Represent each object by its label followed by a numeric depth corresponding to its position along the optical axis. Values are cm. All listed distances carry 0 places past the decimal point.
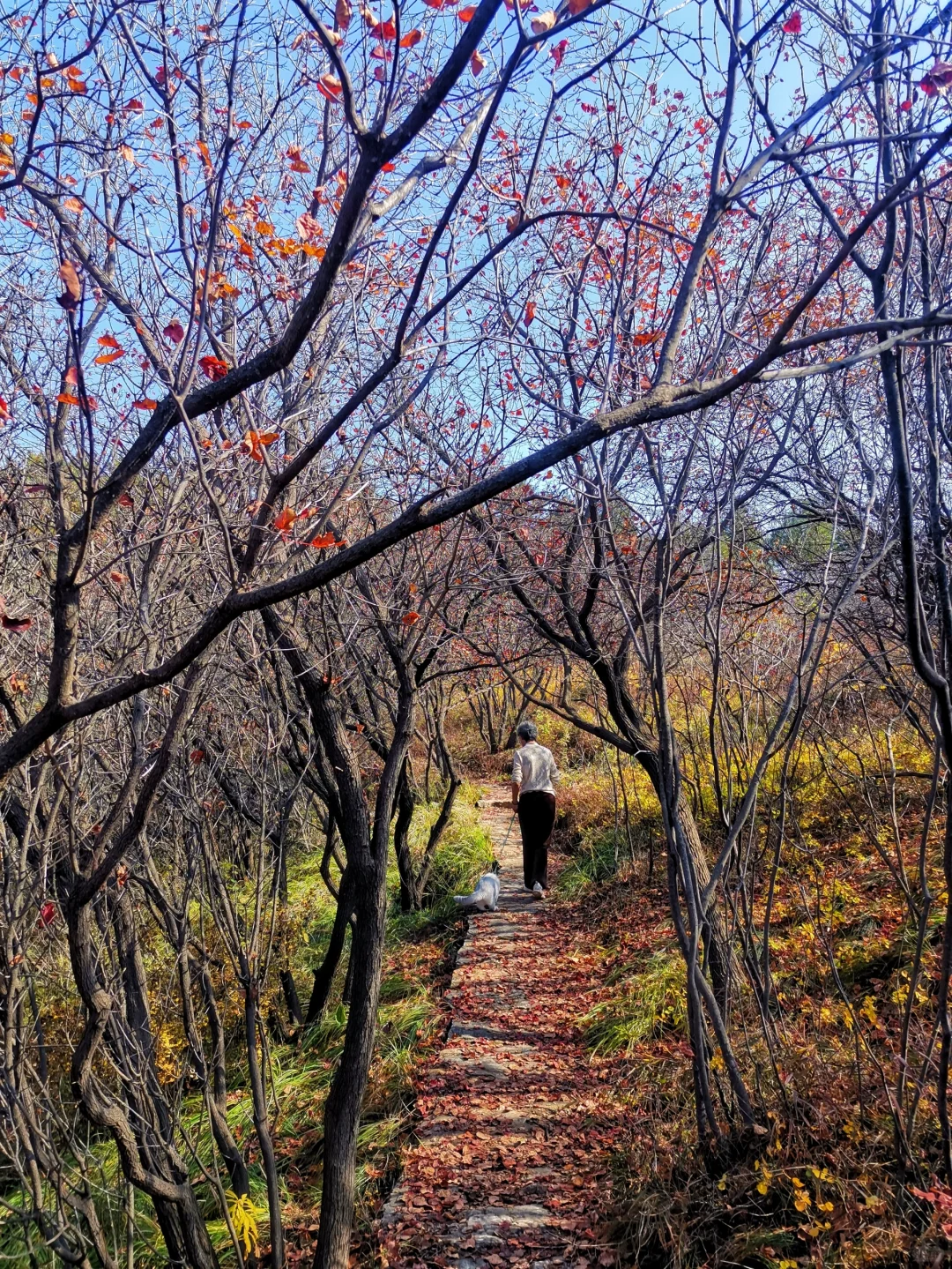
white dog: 831
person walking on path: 827
